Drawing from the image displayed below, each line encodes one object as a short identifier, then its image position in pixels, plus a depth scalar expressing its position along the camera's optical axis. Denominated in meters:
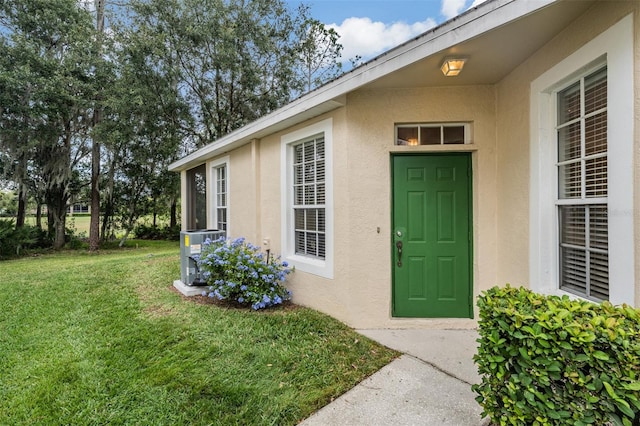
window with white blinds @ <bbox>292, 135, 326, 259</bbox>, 4.38
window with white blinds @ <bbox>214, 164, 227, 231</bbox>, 7.06
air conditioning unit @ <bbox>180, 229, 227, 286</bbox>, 5.15
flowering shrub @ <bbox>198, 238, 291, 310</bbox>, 4.24
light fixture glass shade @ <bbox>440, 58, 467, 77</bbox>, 2.93
